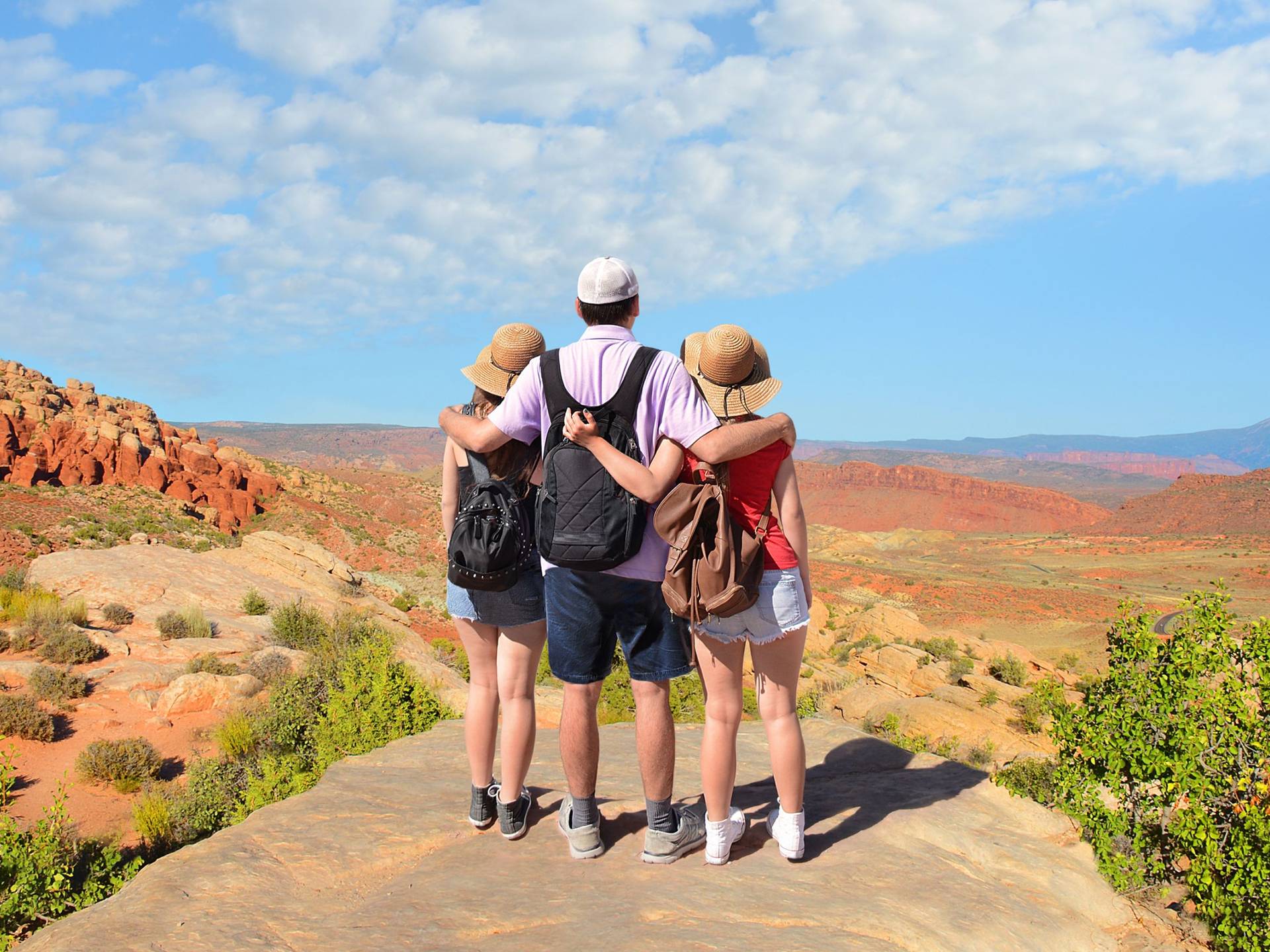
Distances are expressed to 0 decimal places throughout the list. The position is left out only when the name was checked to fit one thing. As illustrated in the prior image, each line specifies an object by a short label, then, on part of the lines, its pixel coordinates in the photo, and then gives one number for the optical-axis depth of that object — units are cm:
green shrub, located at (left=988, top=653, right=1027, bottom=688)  1827
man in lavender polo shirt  311
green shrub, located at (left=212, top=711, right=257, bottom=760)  805
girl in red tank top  328
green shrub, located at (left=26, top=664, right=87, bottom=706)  916
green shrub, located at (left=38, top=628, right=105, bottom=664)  1027
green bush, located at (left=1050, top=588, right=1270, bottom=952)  383
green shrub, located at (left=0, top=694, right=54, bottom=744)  845
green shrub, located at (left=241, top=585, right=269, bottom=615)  1395
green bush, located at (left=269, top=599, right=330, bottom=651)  1250
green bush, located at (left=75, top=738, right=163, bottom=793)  789
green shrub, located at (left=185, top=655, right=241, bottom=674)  1048
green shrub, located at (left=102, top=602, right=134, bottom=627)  1211
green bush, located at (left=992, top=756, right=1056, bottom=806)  476
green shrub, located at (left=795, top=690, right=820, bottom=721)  831
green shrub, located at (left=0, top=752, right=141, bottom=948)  470
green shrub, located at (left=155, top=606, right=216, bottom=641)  1181
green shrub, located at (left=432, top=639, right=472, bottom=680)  1256
